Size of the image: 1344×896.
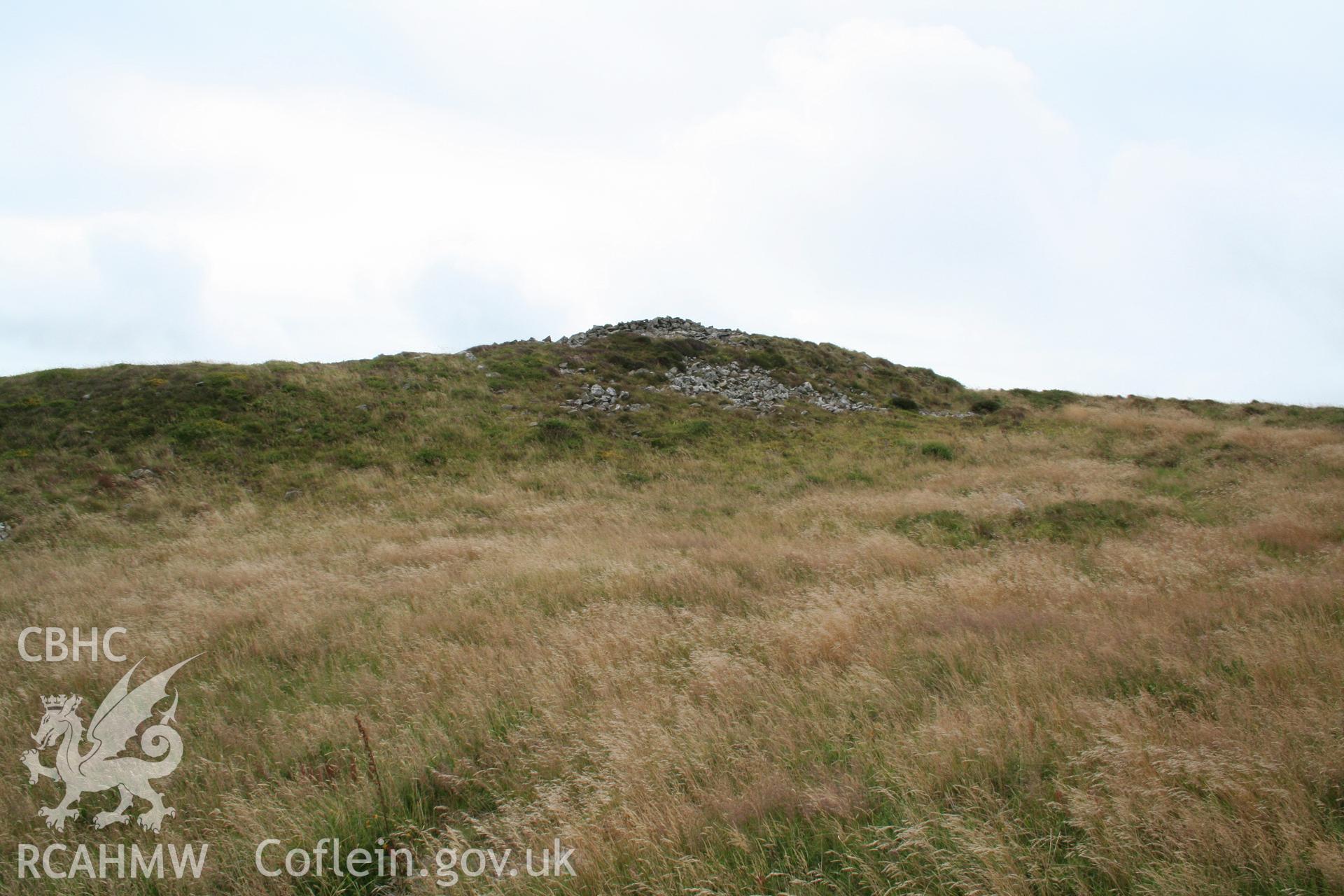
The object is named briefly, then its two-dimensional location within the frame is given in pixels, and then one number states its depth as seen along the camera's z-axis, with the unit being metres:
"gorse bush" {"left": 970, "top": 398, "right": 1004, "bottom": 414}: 37.62
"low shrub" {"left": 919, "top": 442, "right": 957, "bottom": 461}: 22.28
